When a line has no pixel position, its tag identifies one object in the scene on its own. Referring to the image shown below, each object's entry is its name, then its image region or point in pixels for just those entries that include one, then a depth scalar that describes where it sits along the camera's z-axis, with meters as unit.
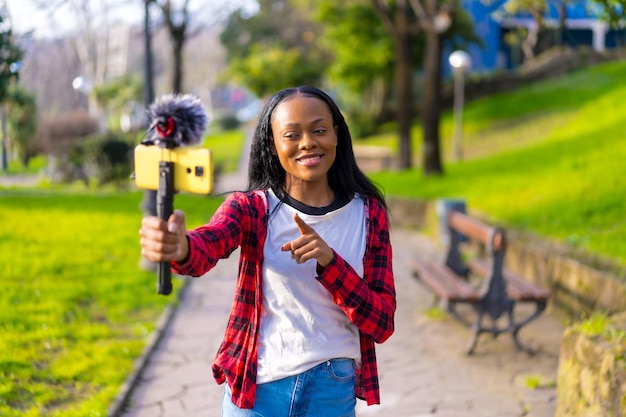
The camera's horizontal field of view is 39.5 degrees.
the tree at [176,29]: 18.72
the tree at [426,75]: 16.48
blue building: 33.38
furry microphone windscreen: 2.28
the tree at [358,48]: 28.69
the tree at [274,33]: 39.60
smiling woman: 2.50
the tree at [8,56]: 8.40
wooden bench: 6.83
